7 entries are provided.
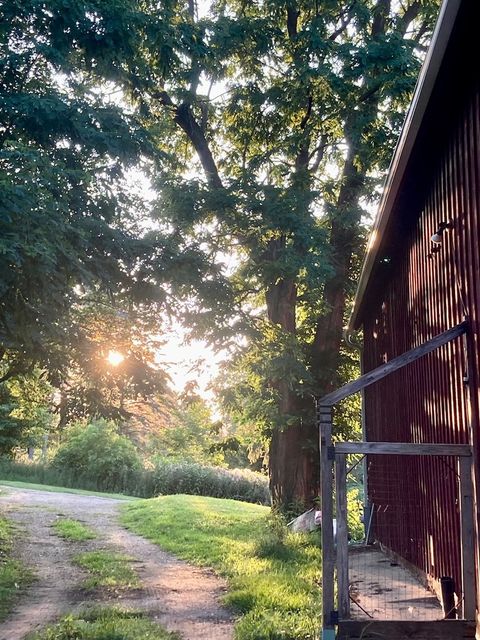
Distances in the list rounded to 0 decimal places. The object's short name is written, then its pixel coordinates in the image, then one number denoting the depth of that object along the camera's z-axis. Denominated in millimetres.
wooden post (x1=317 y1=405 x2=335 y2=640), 5582
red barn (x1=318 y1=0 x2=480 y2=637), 5977
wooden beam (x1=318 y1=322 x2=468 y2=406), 6121
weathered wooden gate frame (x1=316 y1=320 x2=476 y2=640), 5570
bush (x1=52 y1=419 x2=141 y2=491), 31188
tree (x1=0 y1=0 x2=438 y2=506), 13086
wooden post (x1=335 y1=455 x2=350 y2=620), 5602
